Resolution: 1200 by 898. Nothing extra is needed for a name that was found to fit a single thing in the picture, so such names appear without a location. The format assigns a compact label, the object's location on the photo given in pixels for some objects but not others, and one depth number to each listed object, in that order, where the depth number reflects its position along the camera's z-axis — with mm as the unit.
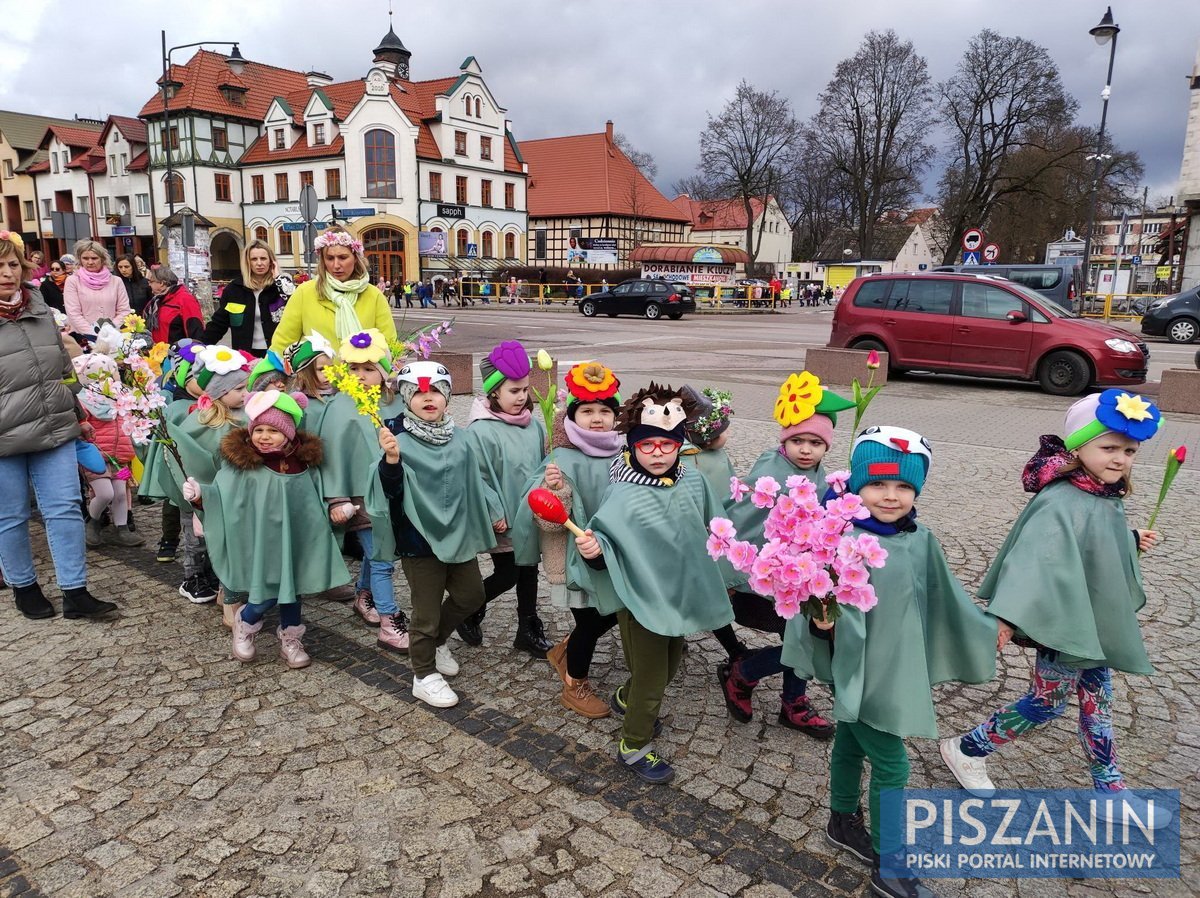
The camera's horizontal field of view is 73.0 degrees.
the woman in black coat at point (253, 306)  5777
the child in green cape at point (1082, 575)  2695
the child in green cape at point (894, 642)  2496
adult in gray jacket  4254
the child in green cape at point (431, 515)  3475
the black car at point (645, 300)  30594
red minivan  12461
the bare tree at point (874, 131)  42938
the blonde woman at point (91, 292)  7352
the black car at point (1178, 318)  21266
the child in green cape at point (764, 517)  3344
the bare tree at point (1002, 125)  40188
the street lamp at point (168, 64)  17933
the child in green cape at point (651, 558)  2982
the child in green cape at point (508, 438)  3781
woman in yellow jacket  4918
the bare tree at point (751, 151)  48250
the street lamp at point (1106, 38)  23219
